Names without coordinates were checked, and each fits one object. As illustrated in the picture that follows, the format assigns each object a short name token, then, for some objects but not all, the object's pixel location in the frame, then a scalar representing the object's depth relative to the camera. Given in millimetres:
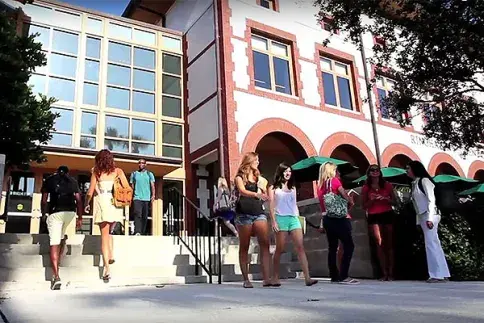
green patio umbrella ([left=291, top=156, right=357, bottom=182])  10719
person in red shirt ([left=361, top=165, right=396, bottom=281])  6219
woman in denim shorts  5043
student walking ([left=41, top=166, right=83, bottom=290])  5500
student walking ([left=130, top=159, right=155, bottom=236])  8688
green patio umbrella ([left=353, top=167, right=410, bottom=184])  11094
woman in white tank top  5141
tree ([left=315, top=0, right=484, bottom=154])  7758
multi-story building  12789
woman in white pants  5664
